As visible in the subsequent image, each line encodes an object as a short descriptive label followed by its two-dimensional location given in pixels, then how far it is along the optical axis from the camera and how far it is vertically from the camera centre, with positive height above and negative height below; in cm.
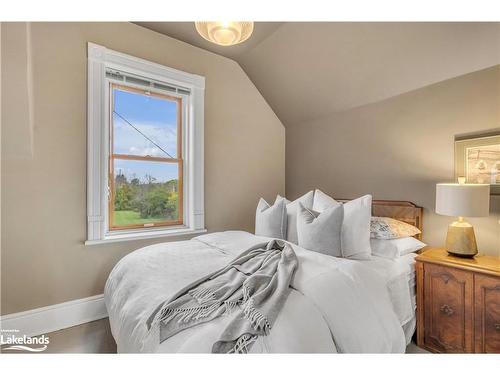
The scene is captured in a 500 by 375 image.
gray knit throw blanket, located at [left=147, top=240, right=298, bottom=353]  90 -51
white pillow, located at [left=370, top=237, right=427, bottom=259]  191 -49
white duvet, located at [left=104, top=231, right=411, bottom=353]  93 -57
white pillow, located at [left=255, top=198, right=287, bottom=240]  222 -34
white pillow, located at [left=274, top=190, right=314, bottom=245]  219 -29
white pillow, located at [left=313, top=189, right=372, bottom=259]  179 -33
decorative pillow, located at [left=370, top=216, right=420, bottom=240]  199 -37
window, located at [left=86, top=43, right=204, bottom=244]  223 +37
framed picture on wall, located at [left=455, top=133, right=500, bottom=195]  178 +19
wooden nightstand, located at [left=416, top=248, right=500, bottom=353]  148 -77
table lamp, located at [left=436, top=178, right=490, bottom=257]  165 -16
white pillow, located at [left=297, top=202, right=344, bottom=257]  177 -35
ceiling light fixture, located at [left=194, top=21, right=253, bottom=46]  142 +92
